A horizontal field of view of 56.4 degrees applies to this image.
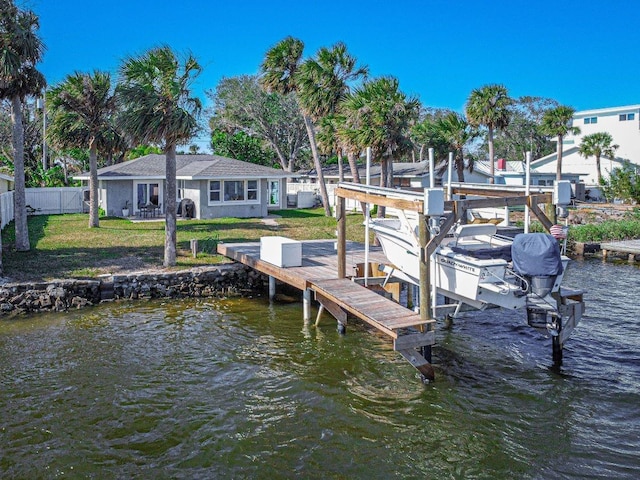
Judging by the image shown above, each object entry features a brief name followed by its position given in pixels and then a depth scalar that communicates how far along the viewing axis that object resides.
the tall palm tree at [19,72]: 16.92
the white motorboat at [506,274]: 9.93
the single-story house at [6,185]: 25.00
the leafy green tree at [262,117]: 50.77
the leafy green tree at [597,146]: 46.75
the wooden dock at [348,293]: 9.80
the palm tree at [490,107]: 34.59
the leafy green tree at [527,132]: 68.50
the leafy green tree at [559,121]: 43.72
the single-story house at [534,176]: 46.16
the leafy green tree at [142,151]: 40.47
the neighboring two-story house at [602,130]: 47.53
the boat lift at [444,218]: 9.71
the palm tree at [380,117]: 24.72
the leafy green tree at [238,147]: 44.06
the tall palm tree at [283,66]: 29.97
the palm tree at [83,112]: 23.84
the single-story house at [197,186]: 28.02
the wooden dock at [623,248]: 23.27
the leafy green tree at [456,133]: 33.53
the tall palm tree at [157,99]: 16.23
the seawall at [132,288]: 14.59
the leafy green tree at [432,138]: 34.41
